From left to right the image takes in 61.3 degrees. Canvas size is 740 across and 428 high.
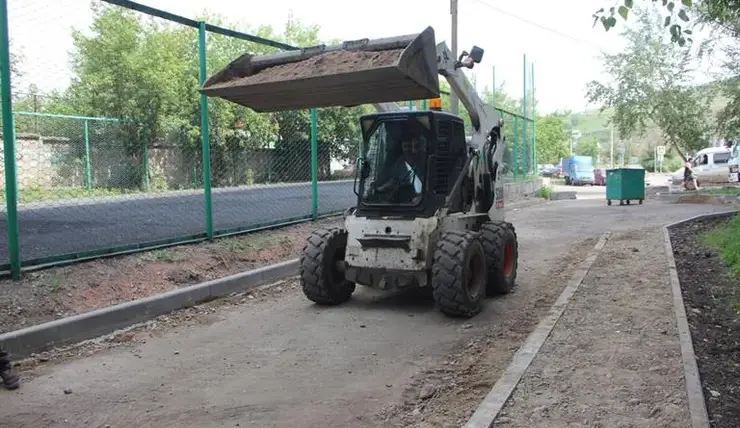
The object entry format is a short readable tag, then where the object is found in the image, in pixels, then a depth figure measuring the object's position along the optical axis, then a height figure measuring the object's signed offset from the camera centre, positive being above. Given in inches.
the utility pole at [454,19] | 762.8 +194.9
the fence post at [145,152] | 335.9 +16.8
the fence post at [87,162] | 321.7 +11.8
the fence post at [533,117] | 1137.1 +114.6
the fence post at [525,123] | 1027.3 +90.8
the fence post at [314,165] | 434.9 +10.8
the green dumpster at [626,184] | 831.1 -10.3
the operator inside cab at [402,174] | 281.6 +2.6
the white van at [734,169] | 1210.6 +11.5
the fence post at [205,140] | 339.9 +23.5
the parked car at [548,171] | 2374.5 +25.0
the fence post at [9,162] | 239.9 +9.1
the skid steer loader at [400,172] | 235.8 +3.4
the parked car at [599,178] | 1836.9 -3.7
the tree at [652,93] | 1116.0 +156.2
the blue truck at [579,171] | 1806.1 +17.2
